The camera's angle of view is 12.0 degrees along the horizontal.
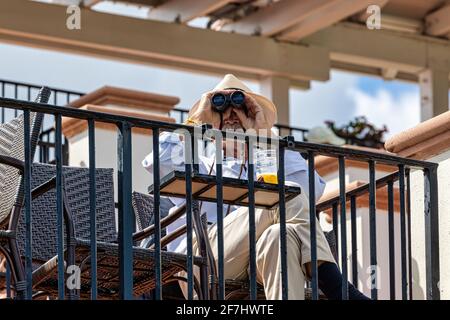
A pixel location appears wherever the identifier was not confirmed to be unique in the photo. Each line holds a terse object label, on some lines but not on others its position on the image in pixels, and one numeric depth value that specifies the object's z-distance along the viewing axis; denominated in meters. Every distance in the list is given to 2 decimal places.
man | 8.78
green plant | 20.78
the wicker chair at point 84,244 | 8.48
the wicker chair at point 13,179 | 8.14
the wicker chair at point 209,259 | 9.21
